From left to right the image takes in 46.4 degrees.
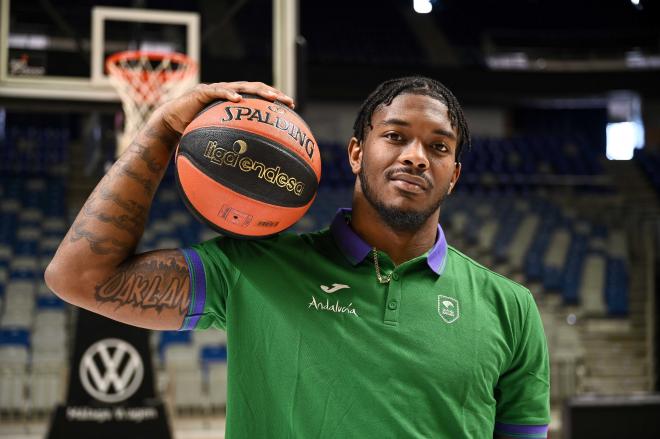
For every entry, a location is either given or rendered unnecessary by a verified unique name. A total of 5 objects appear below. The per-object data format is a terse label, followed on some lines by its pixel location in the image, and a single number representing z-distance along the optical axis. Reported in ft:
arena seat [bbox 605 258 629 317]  34.06
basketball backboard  16.08
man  5.13
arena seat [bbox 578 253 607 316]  34.19
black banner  16.56
